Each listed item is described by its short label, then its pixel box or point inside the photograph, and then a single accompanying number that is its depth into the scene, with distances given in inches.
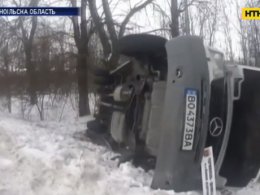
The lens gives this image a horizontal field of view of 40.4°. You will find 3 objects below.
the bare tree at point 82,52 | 478.0
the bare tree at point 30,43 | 470.6
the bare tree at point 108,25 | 492.0
